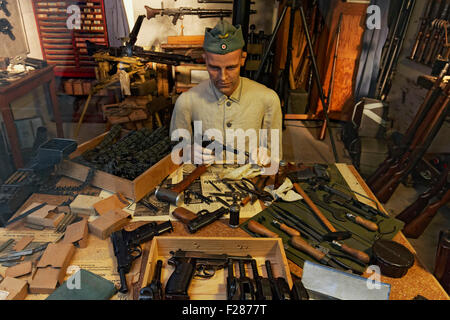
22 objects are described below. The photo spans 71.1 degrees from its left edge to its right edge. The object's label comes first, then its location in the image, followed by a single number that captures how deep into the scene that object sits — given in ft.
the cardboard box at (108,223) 6.27
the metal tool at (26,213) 6.67
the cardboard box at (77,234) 6.06
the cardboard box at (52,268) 5.15
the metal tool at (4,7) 7.00
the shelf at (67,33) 7.52
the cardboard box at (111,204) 6.84
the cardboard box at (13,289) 4.92
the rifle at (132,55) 8.45
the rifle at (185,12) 8.23
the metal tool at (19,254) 5.79
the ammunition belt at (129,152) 7.60
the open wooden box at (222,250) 5.48
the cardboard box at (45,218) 6.54
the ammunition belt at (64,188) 7.63
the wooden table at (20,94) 8.45
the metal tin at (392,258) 5.51
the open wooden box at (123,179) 7.29
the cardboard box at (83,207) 6.88
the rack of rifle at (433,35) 12.37
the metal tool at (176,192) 7.21
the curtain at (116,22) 8.05
